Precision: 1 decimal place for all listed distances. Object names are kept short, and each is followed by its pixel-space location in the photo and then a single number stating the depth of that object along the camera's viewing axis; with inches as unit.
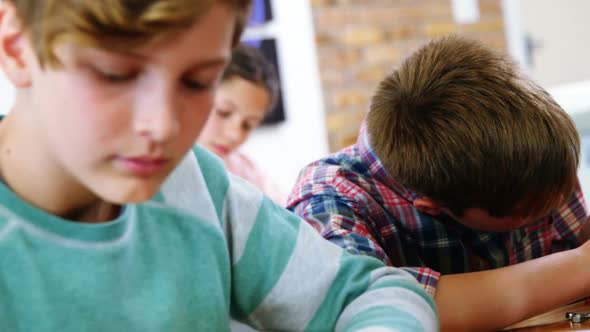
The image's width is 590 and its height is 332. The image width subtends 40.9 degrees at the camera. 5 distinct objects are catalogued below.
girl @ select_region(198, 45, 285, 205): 87.0
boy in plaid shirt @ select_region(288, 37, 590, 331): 39.4
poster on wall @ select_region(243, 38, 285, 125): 136.8
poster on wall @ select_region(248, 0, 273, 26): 135.7
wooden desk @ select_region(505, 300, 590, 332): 34.6
